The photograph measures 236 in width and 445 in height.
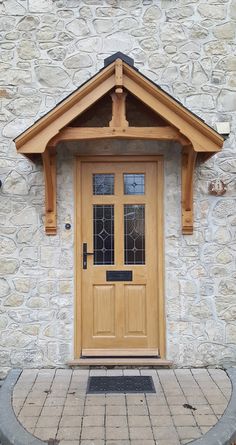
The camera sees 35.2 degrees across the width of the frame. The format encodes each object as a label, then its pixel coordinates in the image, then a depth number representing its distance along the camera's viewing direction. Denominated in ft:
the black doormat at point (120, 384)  12.46
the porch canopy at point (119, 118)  12.25
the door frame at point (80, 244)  14.51
